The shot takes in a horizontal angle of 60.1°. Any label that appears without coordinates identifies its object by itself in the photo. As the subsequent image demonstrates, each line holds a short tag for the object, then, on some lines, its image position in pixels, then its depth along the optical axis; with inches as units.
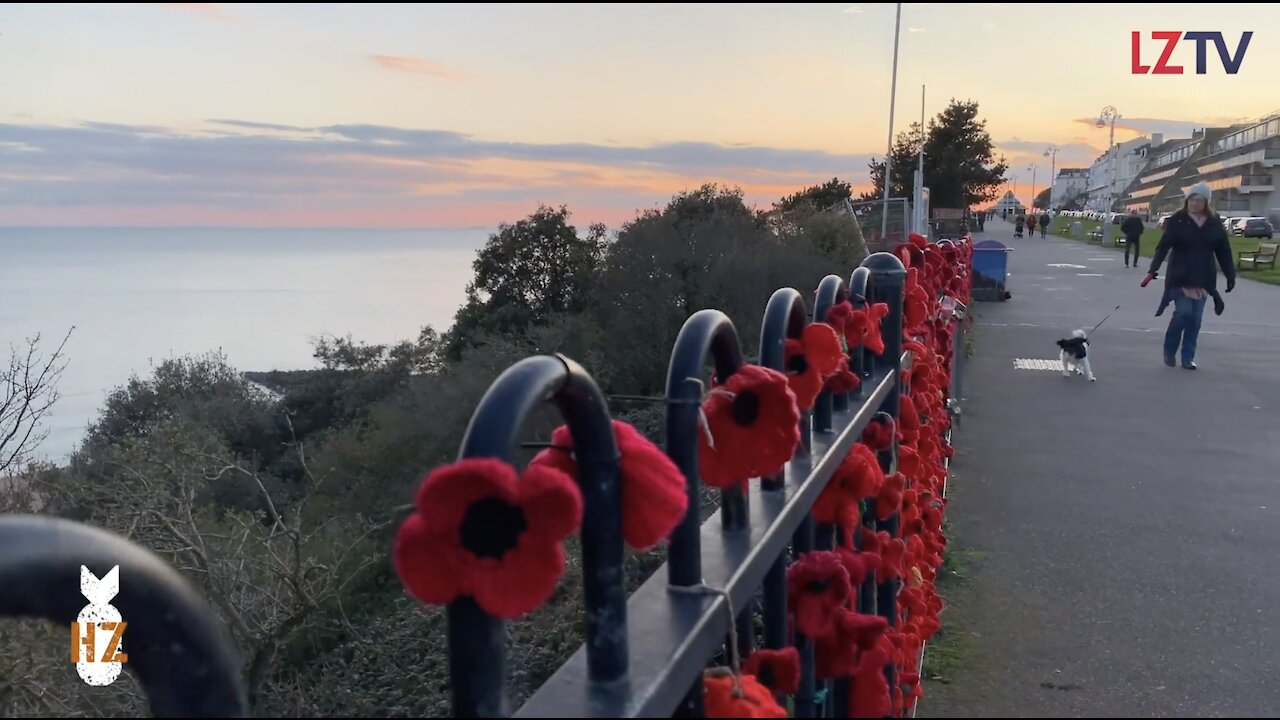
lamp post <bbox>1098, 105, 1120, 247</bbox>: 1761.8
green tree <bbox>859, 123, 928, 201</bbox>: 1072.8
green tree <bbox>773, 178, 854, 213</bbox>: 893.8
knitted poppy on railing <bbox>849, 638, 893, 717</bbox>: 82.0
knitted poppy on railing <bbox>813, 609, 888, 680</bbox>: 80.2
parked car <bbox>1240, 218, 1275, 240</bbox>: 2170.3
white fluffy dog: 388.2
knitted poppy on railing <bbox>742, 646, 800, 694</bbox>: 65.4
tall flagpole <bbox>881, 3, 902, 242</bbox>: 521.2
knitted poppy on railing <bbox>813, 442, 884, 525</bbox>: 91.2
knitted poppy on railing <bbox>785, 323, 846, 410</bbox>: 83.5
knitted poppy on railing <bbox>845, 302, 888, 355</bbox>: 107.4
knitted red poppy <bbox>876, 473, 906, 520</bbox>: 110.7
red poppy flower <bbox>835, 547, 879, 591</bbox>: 83.7
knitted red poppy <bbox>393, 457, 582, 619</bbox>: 38.7
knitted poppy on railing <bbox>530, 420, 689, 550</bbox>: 49.1
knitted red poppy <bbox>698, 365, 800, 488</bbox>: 65.2
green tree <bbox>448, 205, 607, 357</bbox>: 1064.8
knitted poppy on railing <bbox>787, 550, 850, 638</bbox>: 78.6
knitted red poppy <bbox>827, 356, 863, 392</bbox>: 102.3
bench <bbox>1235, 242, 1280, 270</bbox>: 1055.6
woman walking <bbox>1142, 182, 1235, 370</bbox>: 405.4
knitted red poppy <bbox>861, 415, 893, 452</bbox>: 117.0
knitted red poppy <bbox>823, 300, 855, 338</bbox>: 104.0
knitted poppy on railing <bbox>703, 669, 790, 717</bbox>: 54.8
